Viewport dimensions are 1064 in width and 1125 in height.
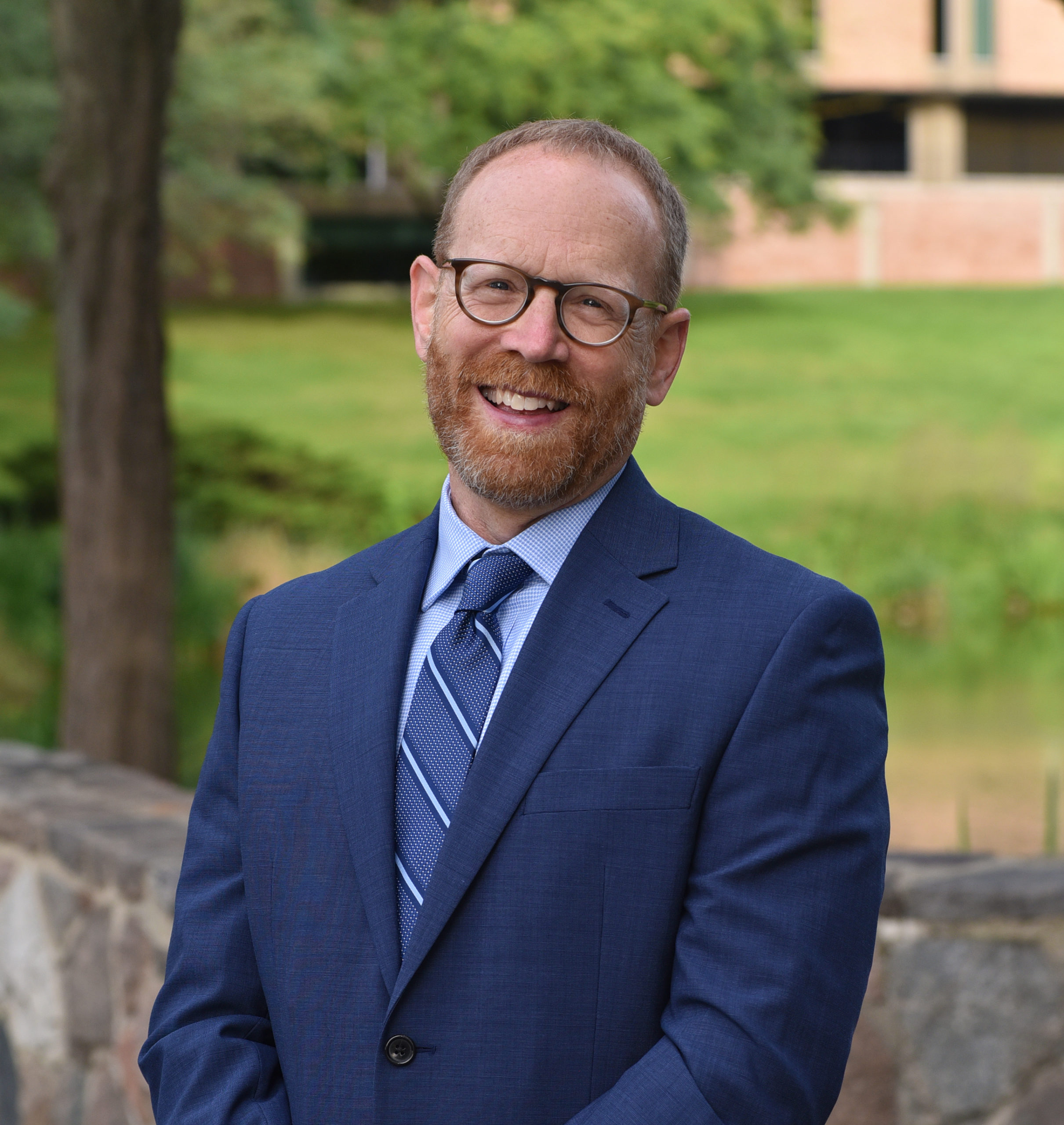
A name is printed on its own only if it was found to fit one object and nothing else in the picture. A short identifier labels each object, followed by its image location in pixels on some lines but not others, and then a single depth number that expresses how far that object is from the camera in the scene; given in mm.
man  1651
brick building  36969
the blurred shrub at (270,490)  18312
